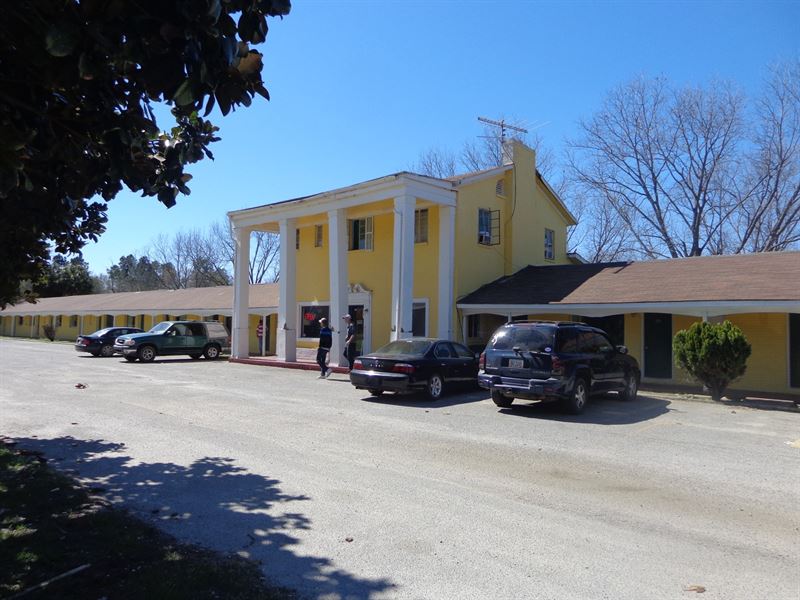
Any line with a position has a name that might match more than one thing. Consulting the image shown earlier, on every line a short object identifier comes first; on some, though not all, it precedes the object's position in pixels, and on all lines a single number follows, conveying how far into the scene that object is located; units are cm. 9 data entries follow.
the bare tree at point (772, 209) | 2992
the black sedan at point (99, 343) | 2870
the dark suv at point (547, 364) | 1168
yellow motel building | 1652
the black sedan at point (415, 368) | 1360
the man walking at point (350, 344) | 1919
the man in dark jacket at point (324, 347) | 1880
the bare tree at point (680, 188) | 3209
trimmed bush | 1405
